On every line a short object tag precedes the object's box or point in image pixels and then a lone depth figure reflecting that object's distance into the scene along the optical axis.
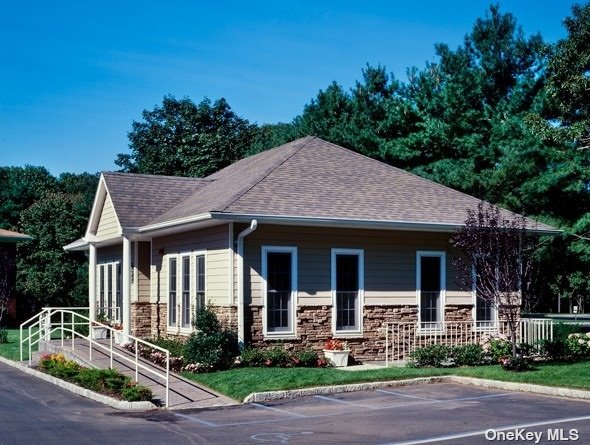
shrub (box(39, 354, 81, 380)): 18.30
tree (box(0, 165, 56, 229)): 63.69
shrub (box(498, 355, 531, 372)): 17.86
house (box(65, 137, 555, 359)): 19.58
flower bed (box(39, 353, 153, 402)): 15.28
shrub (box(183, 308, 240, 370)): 18.41
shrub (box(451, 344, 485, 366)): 19.25
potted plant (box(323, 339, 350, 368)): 19.73
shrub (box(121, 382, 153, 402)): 15.12
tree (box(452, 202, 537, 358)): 18.09
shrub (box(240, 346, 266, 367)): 18.62
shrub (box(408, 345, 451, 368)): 19.14
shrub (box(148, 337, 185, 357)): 20.05
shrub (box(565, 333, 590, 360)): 20.45
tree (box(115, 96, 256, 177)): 49.12
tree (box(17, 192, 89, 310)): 42.09
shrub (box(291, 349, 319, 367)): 19.01
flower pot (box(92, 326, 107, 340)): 25.41
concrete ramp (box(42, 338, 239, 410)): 15.58
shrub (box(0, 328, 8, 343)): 28.75
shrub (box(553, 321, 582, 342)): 20.82
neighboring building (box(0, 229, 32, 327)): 34.28
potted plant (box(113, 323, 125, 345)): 23.48
